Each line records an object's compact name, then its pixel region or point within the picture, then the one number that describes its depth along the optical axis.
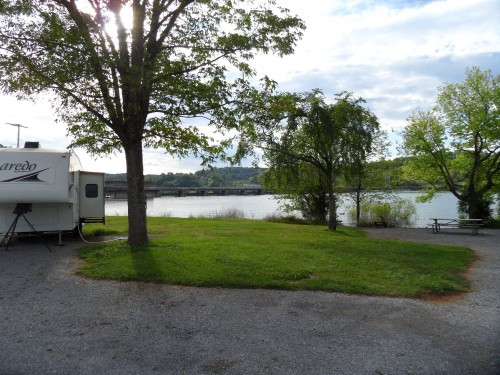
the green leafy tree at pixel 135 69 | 8.38
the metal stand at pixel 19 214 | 10.64
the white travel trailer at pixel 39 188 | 10.31
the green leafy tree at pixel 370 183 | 26.89
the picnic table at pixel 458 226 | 17.69
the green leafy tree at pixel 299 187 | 18.36
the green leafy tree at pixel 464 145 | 22.66
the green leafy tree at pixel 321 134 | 17.75
